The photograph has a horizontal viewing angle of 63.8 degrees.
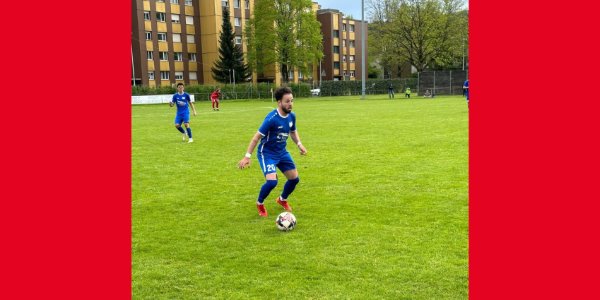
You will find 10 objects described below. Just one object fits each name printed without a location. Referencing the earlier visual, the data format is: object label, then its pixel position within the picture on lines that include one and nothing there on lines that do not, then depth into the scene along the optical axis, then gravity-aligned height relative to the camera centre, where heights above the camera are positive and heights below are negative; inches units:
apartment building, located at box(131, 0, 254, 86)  2625.5 +355.6
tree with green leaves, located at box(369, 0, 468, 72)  2642.7 +328.1
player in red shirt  1526.0 -3.5
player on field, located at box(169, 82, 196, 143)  666.8 -13.3
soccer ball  255.0 -66.8
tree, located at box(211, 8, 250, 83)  2748.5 +211.7
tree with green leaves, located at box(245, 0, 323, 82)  2714.1 +349.8
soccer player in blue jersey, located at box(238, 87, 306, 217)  274.7 -29.1
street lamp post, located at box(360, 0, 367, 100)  1960.9 +194.3
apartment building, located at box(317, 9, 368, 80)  3582.7 +359.3
